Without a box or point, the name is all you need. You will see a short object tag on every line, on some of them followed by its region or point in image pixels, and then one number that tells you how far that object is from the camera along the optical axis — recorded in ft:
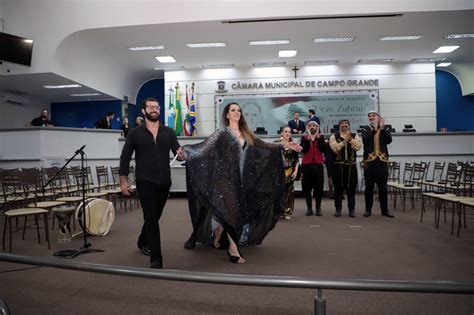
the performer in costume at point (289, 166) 17.31
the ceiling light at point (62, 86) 37.60
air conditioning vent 39.73
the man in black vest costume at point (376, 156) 18.11
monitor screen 29.25
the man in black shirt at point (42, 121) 31.30
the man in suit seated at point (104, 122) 36.14
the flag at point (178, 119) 41.09
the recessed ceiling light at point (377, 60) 39.49
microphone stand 12.16
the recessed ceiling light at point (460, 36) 32.09
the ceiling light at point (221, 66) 40.68
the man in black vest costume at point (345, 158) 18.20
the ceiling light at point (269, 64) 40.14
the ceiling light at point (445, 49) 35.83
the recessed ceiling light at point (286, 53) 36.19
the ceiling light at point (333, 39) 32.32
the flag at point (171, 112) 41.73
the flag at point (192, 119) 41.14
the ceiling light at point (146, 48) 33.74
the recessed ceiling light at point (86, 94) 42.99
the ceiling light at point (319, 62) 39.93
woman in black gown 10.51
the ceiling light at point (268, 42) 33.12
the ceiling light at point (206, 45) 33.45
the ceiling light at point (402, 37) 32.22
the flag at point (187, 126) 41.24
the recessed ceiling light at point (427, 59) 39.65
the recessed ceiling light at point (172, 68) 41.65
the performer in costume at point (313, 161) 18.92
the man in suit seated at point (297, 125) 31.60
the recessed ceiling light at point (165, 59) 37.52
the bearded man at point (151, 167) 10.02
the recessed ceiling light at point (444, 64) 41.58
